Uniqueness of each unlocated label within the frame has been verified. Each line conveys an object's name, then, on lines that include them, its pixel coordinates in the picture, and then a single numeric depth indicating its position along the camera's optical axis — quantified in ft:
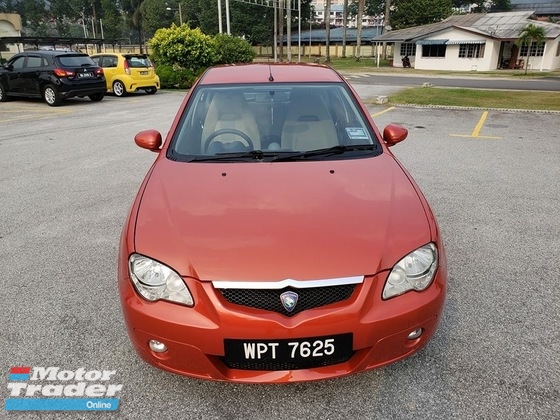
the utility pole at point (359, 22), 163.12
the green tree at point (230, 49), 71.92
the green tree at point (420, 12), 161.17
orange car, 6.36
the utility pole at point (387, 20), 159.33
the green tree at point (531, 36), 108.17
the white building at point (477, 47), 120.67
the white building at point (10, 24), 134.21
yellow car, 52.95
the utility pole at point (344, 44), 190.44
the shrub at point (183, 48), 63.72
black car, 43.86
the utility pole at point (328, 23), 157.77
